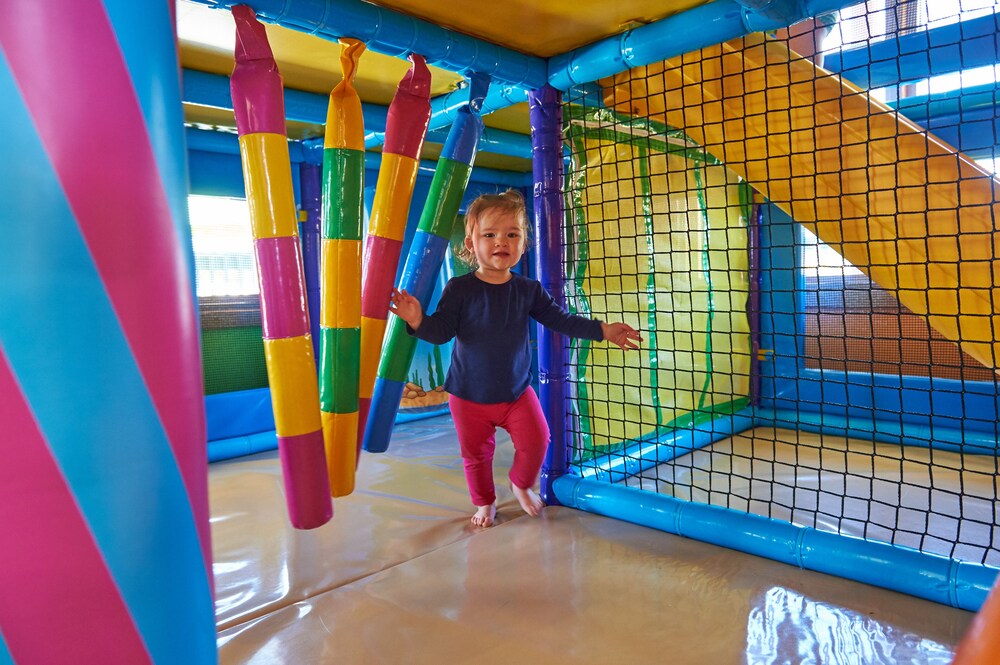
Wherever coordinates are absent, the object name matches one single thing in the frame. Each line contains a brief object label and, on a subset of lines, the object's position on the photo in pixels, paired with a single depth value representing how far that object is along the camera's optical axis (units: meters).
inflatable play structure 0.41
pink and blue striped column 0.40
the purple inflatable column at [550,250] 2.10
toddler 1.88
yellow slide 1.60
